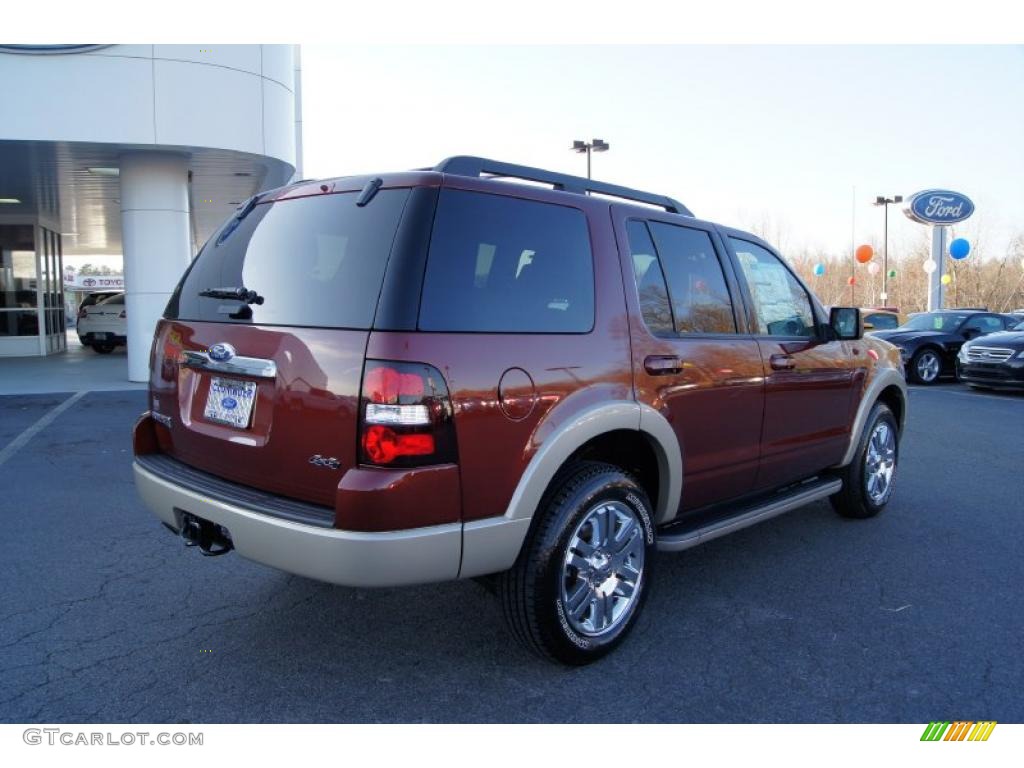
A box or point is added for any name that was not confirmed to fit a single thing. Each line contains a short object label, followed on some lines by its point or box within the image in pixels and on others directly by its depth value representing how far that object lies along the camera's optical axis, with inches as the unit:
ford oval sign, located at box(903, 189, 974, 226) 1040.2
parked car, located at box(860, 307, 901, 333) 792.9
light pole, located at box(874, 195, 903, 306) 1796.3
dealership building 436.1
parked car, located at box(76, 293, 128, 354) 781.9
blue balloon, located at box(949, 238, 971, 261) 1165.1
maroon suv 107.6
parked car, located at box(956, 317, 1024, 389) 516.1
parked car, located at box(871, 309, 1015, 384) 614.5
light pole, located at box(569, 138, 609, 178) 1103.6
